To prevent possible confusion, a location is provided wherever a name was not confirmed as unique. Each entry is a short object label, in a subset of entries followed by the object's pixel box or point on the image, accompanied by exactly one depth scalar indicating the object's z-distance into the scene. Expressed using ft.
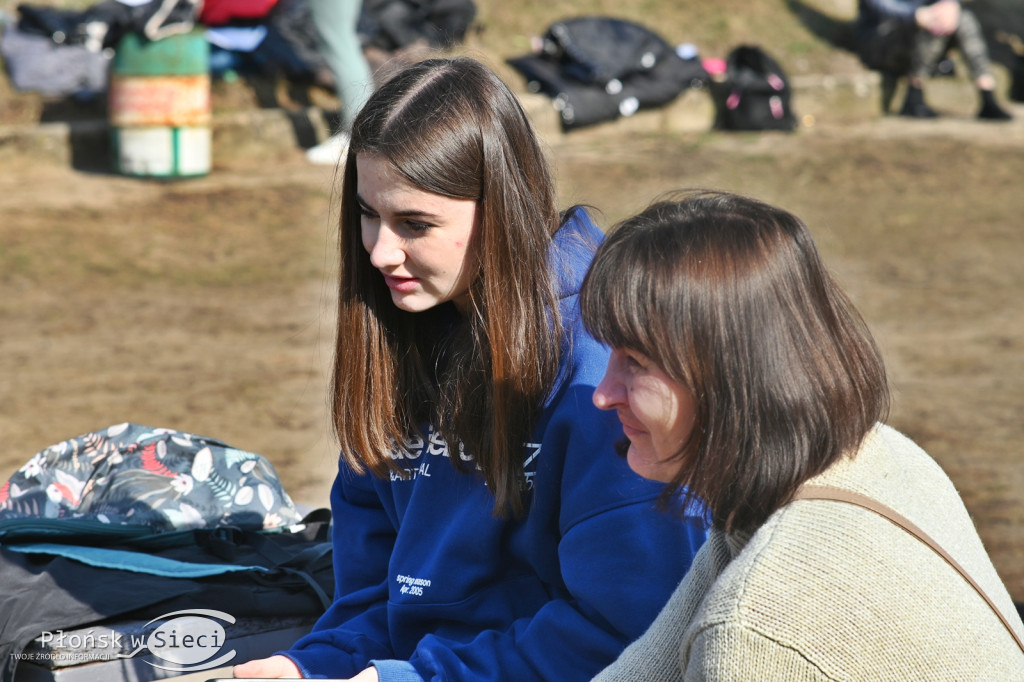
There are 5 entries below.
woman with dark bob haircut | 7.52
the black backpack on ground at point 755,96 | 55.77
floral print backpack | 16.10
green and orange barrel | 43.86
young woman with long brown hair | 10.41
